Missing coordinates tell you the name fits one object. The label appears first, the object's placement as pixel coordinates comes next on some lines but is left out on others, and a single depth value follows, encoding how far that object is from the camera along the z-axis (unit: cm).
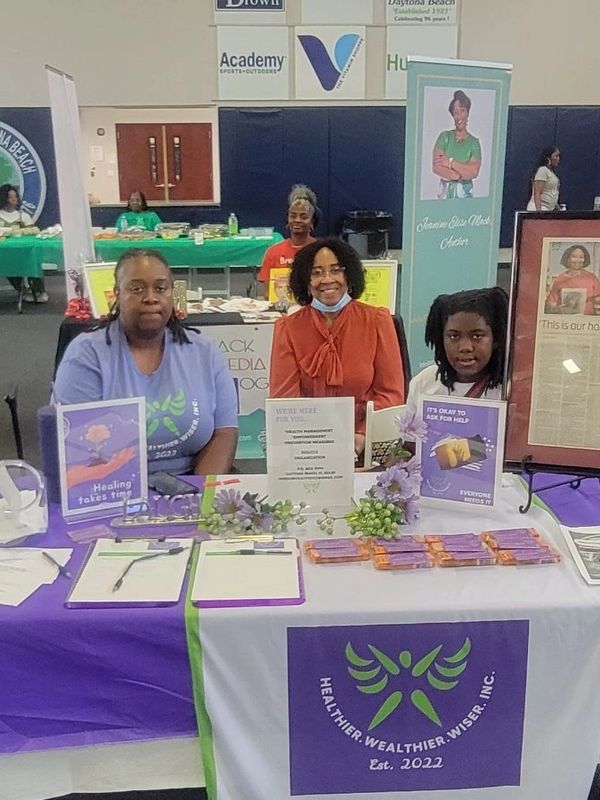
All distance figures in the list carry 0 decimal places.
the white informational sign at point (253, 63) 870
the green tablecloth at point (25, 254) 690
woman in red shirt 471
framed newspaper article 147
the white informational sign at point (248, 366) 378
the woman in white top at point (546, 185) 861
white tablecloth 124
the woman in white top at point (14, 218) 771
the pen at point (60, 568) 136
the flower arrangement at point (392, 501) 147
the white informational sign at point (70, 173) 400
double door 916
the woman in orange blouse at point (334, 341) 267
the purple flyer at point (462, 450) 151
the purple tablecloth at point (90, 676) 124
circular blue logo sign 884
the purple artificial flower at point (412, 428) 151
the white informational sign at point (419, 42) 873
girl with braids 192
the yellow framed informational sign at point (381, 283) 374
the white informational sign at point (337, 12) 866
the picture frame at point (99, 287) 370
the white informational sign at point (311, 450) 150
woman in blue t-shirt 210
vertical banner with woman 338
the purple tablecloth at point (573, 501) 157
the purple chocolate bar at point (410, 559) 137
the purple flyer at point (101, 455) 153
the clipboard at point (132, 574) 127
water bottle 726
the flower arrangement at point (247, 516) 150
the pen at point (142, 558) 131
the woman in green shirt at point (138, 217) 764
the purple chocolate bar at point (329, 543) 143
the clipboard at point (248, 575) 126
